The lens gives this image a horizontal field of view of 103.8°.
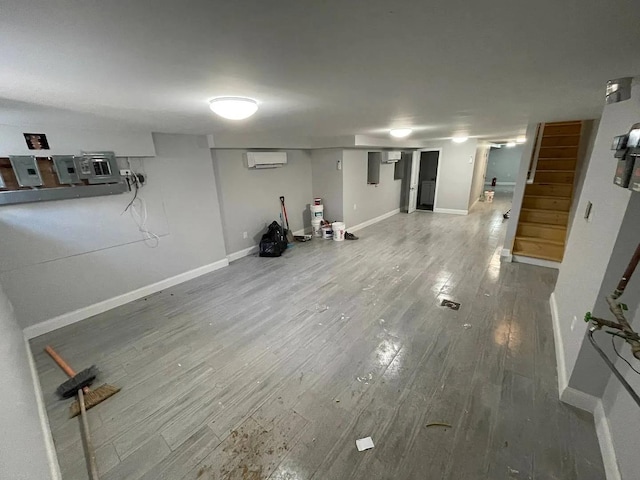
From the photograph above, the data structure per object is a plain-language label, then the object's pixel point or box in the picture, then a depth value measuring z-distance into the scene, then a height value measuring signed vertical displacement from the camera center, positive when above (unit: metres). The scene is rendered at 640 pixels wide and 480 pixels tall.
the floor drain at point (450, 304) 2.79 -1.52
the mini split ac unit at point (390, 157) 6.07 +0.21
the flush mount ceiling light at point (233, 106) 1.61 +0.40
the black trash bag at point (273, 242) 4.45 -1.26
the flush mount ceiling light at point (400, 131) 3.69 +0.51
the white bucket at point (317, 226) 5.43 -1.22
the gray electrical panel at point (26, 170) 2.23 +0.04
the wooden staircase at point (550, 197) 3.88 -0.55
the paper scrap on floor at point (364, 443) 1.46 -1.57
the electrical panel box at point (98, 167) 2.58 +0.06
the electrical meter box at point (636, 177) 1.05 -0.07
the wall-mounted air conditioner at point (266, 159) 4.25 +0.17
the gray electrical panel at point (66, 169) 2.43 +0.05
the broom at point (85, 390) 1.78 -1.56
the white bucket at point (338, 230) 5.14 -1.25
